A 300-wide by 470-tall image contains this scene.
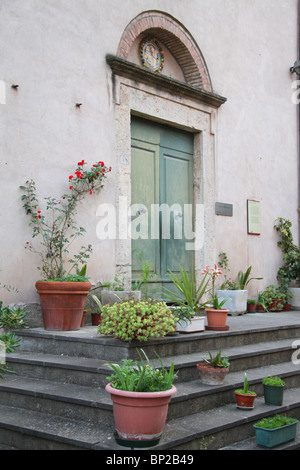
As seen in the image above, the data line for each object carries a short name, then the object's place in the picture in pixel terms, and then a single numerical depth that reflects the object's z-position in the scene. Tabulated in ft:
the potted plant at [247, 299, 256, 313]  24.68
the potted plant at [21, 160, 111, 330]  15.90
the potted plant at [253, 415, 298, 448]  11.50
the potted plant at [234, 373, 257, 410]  12.89
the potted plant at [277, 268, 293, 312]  27.17
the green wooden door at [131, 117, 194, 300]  21.38
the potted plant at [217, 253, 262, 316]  23.22
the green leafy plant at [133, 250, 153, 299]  18.02
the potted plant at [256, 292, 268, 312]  25.52
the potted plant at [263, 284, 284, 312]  25.81
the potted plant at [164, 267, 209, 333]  15.72
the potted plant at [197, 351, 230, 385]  13.16
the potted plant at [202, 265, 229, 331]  16.70
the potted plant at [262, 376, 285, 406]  13.35
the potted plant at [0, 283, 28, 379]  15.40
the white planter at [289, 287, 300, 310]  27.07
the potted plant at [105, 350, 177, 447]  10.09
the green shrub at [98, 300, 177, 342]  13.02
